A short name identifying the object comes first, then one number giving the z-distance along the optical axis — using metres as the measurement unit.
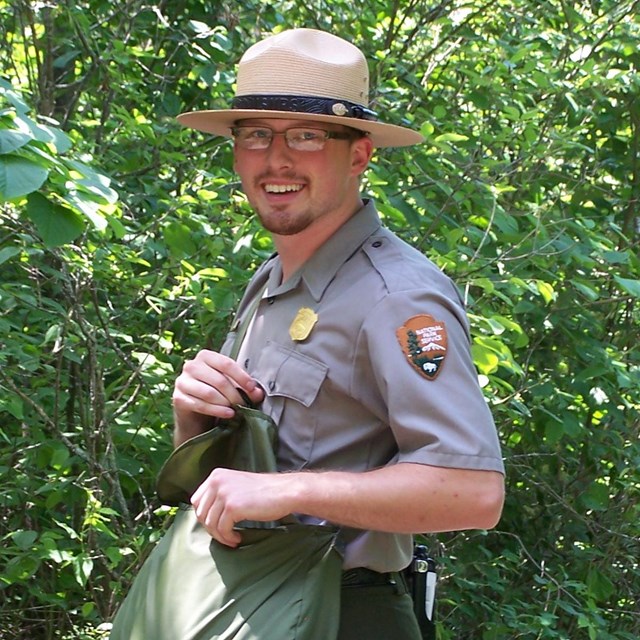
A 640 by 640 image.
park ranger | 3.29
